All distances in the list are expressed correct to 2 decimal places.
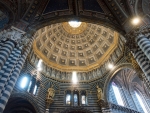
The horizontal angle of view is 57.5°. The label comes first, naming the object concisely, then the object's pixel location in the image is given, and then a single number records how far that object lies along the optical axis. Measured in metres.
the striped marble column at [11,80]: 7.01
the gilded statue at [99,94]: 17.51
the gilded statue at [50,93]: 17.07
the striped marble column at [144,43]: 8.98
